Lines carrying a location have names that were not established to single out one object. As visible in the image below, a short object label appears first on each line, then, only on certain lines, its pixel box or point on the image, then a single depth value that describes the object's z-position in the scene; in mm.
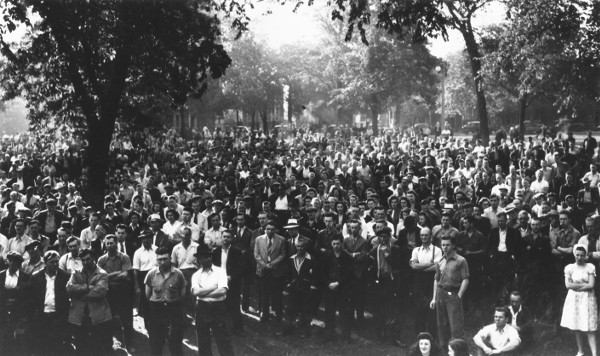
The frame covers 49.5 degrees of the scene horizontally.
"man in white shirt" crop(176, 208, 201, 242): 11969
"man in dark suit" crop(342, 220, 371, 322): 10633
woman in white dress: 9195
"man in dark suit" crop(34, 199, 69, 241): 13336
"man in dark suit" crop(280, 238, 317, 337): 10719
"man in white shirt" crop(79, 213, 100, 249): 11729
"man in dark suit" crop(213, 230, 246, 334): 10906
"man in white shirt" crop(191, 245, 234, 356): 9164
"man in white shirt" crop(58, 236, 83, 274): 9484
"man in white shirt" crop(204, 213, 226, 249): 11695
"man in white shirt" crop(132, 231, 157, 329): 10445
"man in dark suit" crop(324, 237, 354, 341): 10555
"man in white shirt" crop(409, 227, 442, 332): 10203
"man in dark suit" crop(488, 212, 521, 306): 11086
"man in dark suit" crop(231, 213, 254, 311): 11609
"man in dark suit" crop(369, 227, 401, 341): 10602
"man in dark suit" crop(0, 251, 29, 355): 9273
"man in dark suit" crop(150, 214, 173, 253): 11414
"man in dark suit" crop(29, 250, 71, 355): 9281
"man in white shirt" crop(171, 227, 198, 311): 10773
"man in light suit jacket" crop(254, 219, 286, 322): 11094
